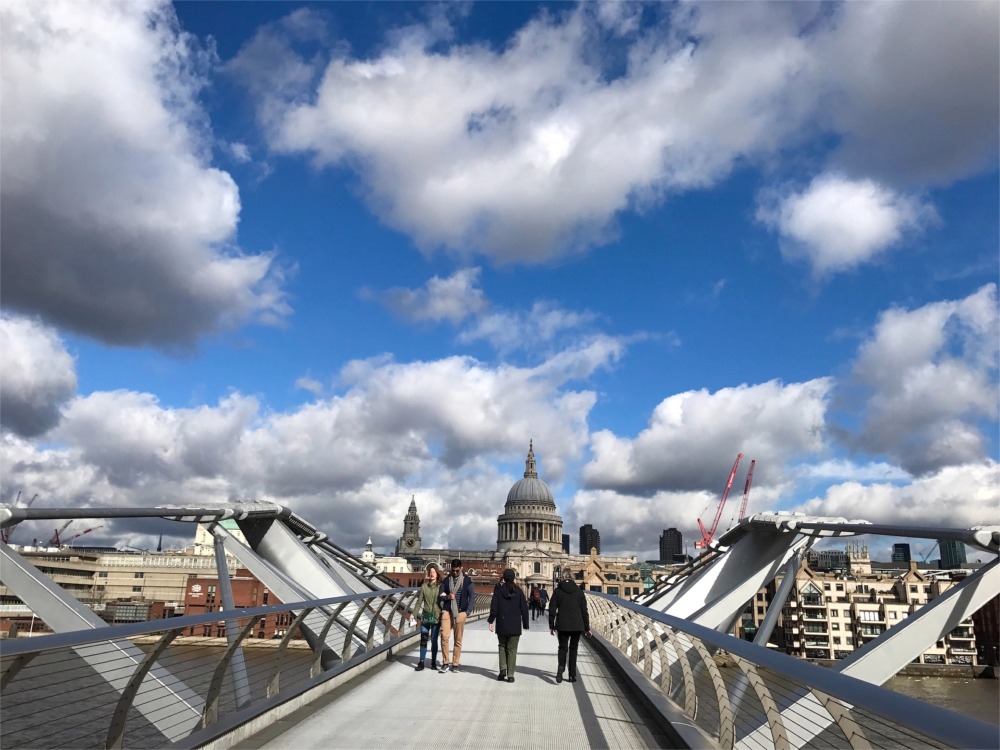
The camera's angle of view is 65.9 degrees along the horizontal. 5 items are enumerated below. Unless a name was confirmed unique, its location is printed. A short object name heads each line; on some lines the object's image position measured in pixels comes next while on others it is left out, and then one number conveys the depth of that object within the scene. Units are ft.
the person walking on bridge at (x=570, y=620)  31.32
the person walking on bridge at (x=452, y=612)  34.58
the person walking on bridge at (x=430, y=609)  35.42
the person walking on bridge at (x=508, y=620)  31.32
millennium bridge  12.37
